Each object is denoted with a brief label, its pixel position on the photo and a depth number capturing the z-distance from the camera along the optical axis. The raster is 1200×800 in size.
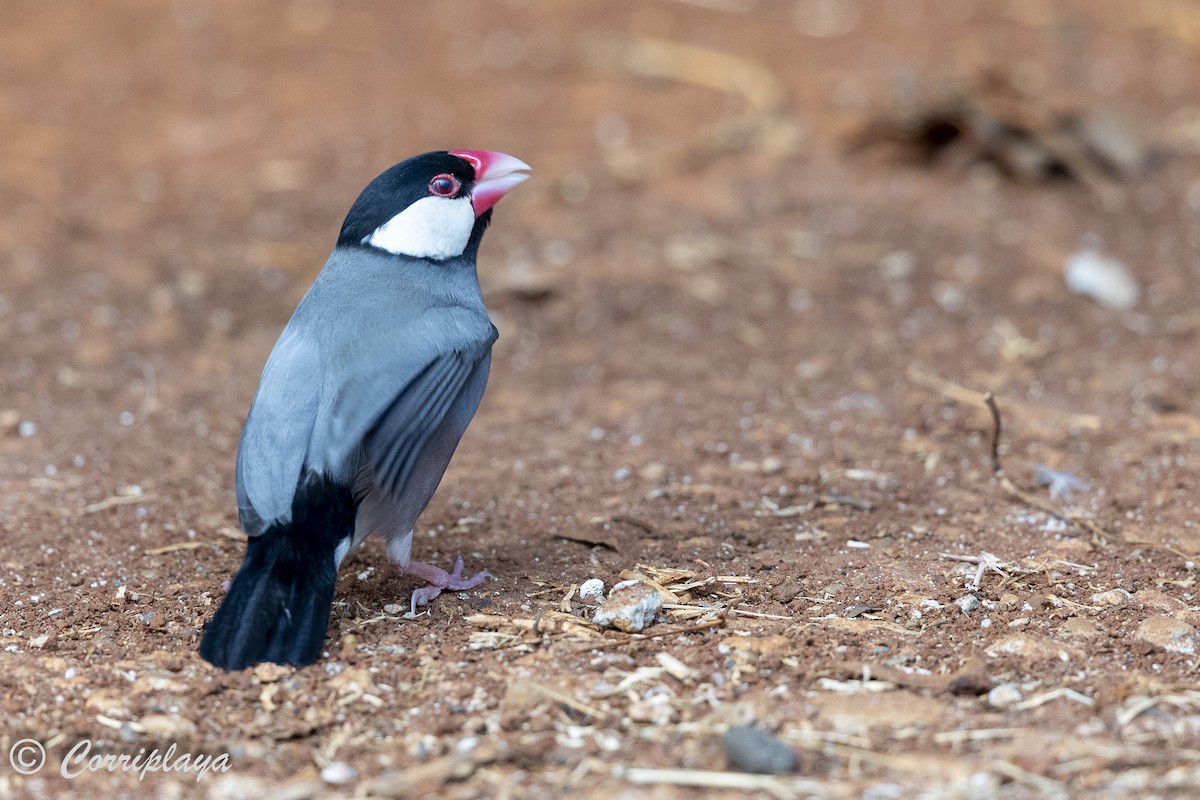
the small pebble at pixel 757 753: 5.98
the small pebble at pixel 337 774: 6.20
